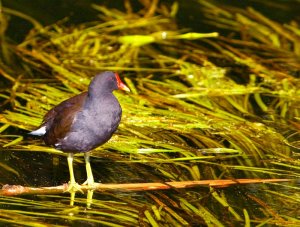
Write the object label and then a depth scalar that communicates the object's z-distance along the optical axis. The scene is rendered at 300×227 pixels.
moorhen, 10.76
